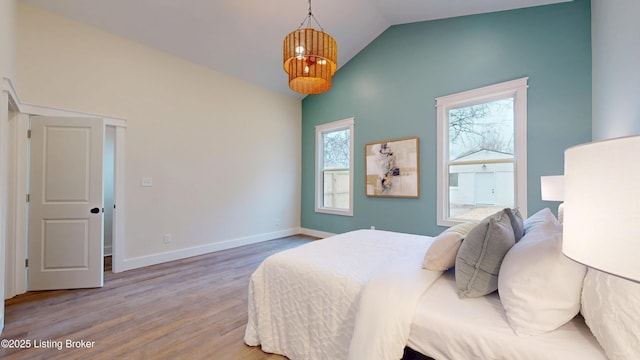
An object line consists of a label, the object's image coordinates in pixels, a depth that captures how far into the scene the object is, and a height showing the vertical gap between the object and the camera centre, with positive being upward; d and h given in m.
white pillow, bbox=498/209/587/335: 0.97 -0.41
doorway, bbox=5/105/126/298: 2.70 -0.25
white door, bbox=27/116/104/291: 2.86 -0.26
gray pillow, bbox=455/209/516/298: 1.23 -0.37
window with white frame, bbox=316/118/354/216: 4.99 +0.30
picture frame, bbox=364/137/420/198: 4.03 +0.23
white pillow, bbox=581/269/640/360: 0.76 -0.41
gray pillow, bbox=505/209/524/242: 1.44 -0.23
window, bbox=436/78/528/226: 3.20 +0.42
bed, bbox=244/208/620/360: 1.00 -0.61
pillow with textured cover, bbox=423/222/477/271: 1.43 -0.39
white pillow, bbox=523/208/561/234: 1.45 -0.22
